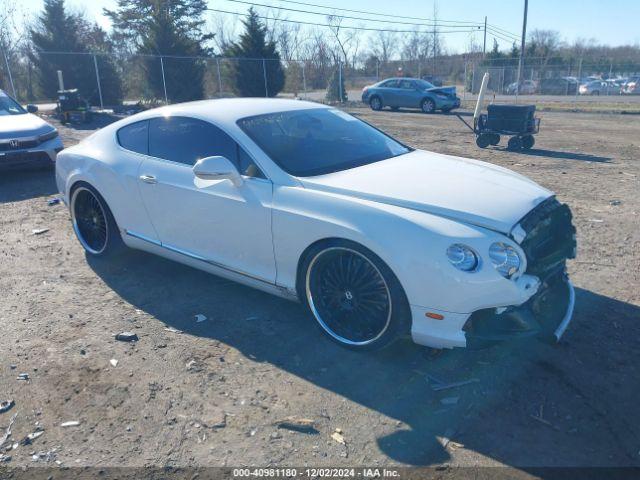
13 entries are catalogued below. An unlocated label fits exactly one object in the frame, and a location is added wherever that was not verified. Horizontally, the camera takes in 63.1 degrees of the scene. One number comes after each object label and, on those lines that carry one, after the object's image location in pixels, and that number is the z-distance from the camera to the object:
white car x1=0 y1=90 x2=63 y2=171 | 8.45
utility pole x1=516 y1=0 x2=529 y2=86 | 34.01
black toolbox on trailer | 11.40
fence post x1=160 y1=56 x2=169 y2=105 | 24.27
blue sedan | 22.55
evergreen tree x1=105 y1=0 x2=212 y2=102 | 26.00
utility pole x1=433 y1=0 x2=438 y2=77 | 55.16
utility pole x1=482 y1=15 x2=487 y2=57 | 48.65
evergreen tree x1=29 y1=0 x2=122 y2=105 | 25.25
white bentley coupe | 3.08
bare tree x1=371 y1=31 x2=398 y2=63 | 60.87
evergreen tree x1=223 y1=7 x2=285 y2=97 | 29.09
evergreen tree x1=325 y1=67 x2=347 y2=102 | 30.28
